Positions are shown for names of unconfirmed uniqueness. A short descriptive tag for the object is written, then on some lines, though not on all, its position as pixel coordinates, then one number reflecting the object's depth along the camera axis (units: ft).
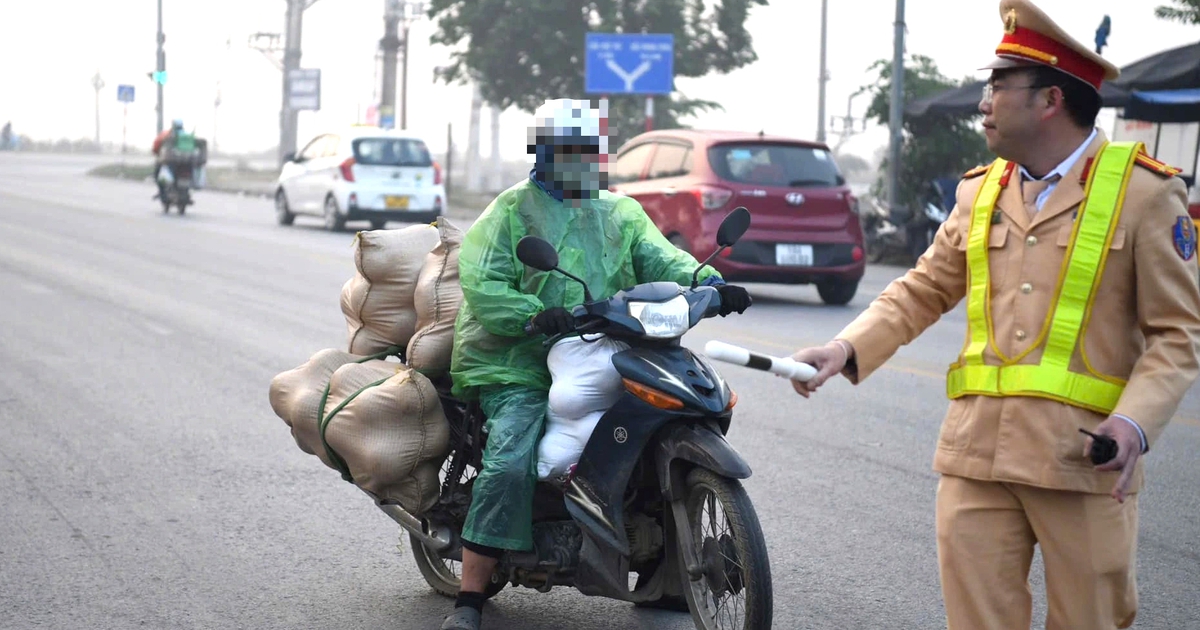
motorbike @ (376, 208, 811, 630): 13.55
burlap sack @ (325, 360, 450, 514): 15.62
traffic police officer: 9.87
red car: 46.19
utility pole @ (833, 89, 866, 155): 142.41
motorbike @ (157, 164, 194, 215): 87.30
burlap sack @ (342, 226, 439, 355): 17.17
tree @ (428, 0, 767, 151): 120.26
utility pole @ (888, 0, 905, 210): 73.67
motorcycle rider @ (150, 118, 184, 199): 88.28
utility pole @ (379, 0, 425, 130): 135.44
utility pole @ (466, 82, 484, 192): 158.79
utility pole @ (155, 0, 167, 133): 164.63
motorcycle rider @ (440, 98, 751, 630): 14.57
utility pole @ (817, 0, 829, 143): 122.62
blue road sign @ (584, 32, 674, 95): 112.68
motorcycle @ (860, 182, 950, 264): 68.74
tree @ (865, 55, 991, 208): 76.79
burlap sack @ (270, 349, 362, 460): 16.60
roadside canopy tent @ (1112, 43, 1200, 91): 57.98
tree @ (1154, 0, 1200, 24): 64.39
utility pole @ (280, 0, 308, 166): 146.92
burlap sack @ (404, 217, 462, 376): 16.14
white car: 78.64
